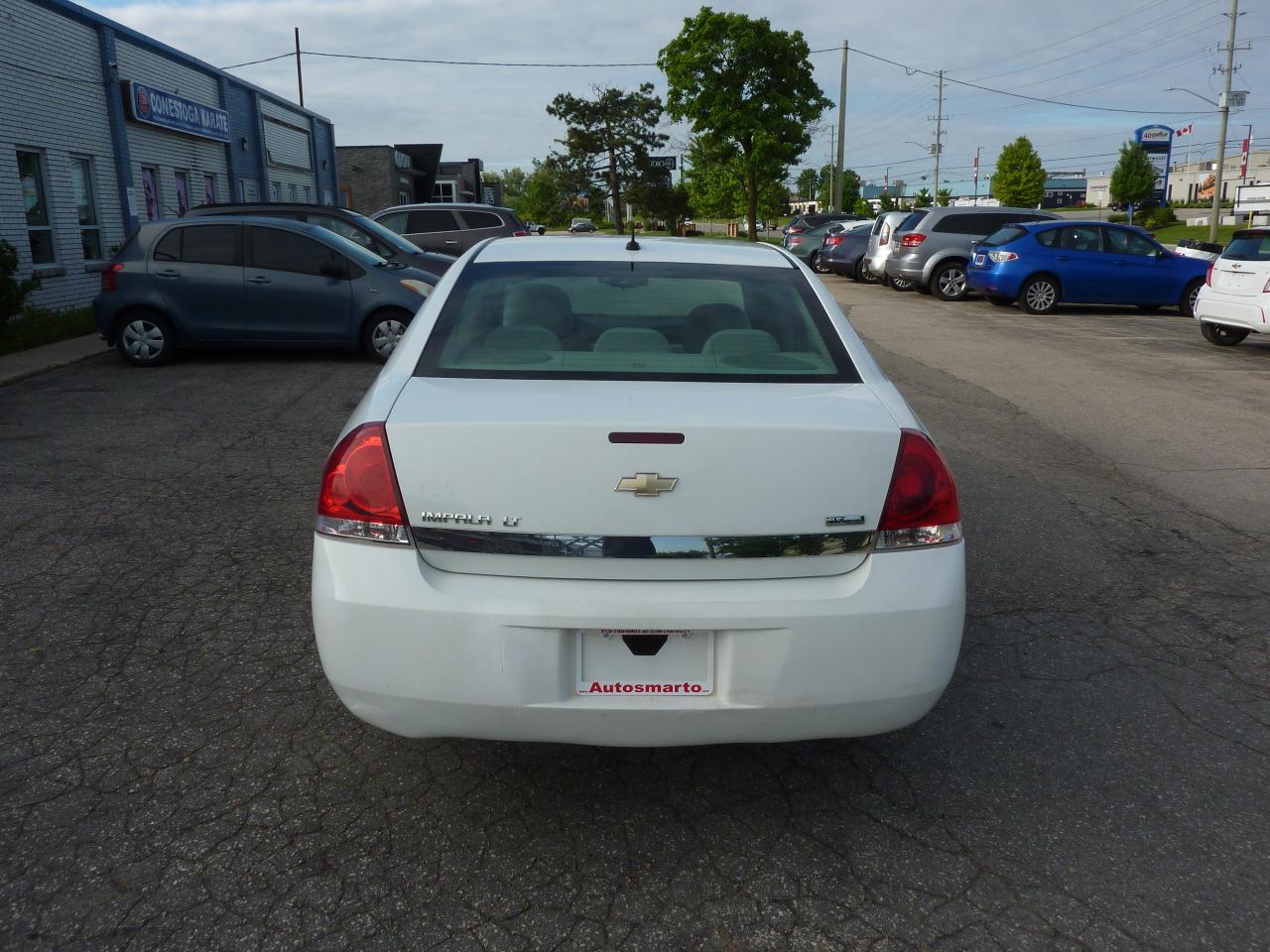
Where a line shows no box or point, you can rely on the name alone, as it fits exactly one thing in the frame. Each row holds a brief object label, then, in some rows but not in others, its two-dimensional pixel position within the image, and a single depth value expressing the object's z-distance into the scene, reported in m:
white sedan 2.65
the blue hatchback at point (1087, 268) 18.17
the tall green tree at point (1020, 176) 103.69
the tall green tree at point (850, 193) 102.94
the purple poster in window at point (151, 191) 21.01
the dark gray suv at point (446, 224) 20.14
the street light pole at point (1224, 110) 45.09
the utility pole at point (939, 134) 81.56
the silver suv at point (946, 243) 21.03
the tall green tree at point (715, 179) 48.28
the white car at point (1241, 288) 12.06
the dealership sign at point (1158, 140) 109.12
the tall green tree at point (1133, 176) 87.69
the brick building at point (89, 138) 16.02
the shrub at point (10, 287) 12.88
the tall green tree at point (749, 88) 46.44
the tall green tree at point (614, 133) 82.88
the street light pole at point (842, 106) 47.38
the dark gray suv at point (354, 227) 13.72
